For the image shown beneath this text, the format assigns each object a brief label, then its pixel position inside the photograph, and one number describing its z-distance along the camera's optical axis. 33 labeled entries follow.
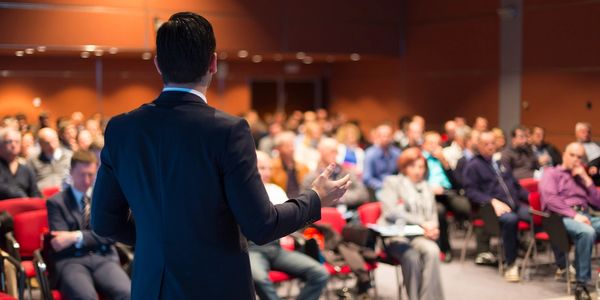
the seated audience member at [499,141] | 10.89
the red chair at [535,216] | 7.61
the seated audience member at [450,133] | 11.27
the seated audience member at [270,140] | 10.91
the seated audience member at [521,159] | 9.68
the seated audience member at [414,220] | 6.17
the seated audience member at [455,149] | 10.42
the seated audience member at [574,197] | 7.04
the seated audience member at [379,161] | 9.39
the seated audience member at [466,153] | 9.16
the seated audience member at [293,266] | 5.70
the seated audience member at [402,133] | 12.18
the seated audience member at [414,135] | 10.03
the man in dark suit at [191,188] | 1.90
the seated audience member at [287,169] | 7.93
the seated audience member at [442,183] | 8.78
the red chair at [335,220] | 6.29
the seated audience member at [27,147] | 9.11
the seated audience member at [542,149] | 10.73
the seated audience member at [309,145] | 9.76
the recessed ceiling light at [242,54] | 14.24
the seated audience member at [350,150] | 9.76
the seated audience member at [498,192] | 7.88
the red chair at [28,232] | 5.56
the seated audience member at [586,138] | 10.02
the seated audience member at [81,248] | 4.75
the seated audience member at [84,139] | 8.81
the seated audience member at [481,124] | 12.29
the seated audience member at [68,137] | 9.45
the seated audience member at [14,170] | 7.04
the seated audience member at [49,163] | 8.52
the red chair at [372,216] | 6.44
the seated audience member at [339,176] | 7.35
